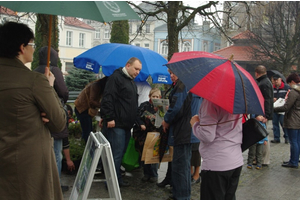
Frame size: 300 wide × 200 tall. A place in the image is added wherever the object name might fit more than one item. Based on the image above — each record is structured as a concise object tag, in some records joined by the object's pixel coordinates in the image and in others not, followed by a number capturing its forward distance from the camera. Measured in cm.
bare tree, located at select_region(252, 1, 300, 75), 2614
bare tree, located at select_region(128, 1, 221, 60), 1165
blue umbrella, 602
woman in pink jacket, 317
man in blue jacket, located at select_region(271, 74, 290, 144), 875
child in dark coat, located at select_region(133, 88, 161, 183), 567
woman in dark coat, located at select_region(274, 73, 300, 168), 717
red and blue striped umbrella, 291
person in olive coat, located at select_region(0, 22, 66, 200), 246
